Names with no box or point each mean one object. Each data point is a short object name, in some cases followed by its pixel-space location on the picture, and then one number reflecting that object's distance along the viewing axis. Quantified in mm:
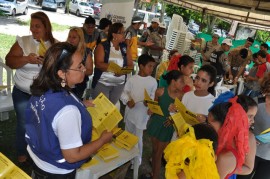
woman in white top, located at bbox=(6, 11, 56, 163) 2676
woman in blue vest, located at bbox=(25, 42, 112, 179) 1536
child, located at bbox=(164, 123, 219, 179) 1425
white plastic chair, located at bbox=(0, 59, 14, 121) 3305
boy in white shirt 3311
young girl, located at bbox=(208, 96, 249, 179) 1745
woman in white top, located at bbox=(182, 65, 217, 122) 2787
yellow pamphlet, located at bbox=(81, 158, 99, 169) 2152
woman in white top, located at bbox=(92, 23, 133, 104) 3510
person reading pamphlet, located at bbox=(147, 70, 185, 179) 2961
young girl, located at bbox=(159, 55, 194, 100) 3329
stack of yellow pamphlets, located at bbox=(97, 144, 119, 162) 2285
